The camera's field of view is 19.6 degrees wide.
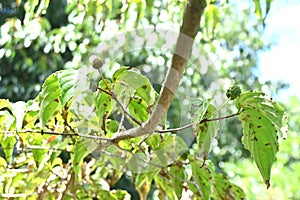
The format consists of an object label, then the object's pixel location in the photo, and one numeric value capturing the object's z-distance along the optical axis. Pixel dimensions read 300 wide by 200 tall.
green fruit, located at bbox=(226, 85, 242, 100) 0.81
